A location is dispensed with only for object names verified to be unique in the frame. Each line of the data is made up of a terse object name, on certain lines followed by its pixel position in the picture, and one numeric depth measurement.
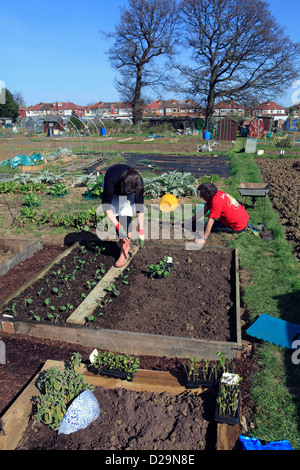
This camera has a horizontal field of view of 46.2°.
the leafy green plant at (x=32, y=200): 7.58
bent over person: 4.03
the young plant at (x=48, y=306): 3.72
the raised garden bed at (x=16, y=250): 5.11
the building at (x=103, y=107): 90.24
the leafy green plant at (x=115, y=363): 2.83
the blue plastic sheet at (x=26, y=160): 13.38
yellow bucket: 7.40
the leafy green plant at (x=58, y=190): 9.09
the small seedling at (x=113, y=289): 3.93
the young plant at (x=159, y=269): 4.34
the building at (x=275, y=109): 92.31
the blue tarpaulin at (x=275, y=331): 3.31
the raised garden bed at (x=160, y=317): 3.20
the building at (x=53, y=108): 99.38
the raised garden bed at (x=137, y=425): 2.25
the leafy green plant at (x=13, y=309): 3.69
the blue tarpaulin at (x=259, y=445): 2.22
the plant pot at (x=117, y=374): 2.78
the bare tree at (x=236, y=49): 34.28
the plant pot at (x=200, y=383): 2.69
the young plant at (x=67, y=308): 3.73
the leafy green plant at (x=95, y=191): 8.68
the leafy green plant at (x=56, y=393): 2.38
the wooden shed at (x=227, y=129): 28.08
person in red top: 5.06
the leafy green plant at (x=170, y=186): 8.42
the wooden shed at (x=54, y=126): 40.05
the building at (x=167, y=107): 86.11
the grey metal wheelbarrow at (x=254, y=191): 7.22
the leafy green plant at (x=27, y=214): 6.93
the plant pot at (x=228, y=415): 2.34
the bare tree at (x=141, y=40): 39.09
